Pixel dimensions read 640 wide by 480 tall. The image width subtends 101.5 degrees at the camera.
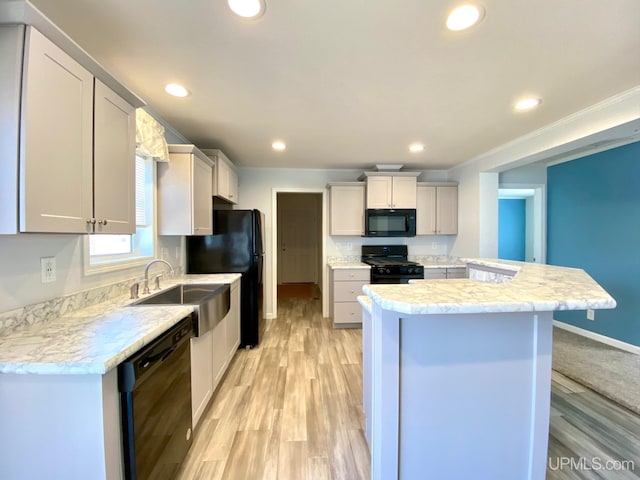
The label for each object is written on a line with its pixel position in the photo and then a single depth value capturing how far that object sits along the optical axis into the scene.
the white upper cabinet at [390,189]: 3.88
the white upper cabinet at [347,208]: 3.99
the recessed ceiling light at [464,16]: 1.16
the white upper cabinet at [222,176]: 2.92
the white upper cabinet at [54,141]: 0.95
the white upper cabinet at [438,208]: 4.06
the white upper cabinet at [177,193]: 2.32
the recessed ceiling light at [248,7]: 1.11
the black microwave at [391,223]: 3.95
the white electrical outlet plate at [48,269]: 1.33
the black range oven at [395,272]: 3.72
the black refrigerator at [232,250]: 2.93
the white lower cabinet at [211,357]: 1.72
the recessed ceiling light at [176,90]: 1.82
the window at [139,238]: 1.90
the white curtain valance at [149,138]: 1.86
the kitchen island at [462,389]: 1.12
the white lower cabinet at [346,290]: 3.77
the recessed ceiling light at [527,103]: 1.99
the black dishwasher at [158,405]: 1.03
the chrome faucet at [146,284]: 1.86
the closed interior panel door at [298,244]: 7.27
